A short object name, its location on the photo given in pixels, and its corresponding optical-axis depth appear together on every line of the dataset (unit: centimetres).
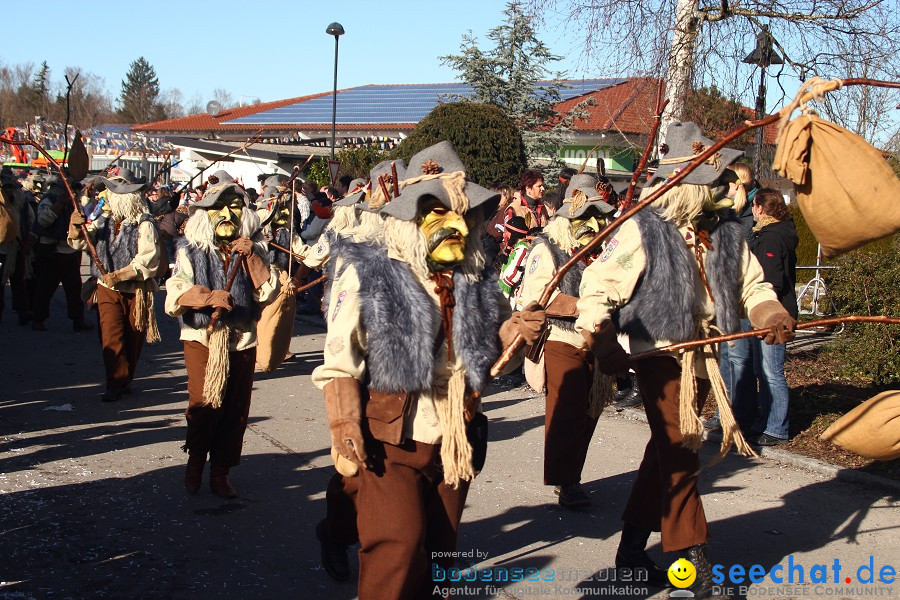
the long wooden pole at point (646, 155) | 332
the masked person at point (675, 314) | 452
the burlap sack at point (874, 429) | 369
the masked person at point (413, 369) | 354
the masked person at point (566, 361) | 601
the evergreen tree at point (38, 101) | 6203
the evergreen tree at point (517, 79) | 1870
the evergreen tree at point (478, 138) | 1530
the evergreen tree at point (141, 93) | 8419
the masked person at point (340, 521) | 471
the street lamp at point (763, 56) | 1073
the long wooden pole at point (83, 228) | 861
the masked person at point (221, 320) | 598
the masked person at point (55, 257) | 1277
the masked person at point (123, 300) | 884
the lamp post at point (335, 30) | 1889
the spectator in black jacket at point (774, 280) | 754
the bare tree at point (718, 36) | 1052
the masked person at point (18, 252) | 1270
